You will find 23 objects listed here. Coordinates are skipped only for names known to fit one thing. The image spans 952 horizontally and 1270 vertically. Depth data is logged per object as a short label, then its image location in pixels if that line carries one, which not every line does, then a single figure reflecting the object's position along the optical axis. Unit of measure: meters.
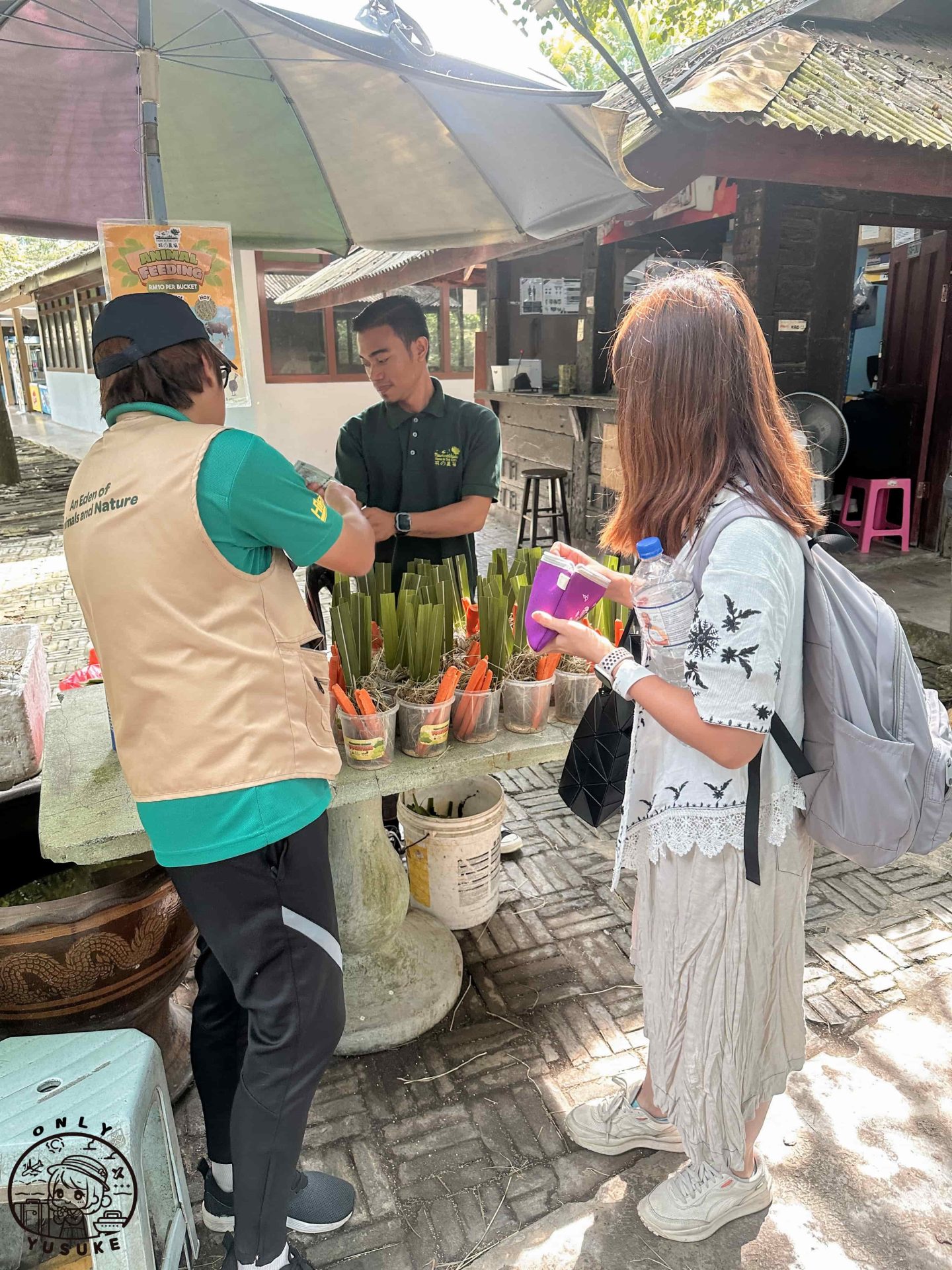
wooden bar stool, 8.24
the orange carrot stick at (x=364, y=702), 2.07
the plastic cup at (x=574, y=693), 2.33
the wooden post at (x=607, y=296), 8.36
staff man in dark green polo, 3.20
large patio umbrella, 2.33
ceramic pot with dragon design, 1.95
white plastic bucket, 2.90
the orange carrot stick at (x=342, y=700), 2.06
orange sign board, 2.23
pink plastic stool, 7.67
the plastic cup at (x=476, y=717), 2.22
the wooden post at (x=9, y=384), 35.88
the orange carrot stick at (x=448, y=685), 2.13
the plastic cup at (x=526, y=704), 2.28
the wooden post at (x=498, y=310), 10.68
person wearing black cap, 1.47
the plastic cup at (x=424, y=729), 2.16
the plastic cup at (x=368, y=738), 2.10
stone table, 1.94
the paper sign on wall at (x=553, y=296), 9.88
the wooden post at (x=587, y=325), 8.45
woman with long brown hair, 1.47
